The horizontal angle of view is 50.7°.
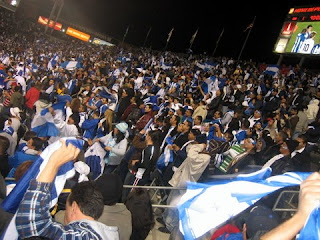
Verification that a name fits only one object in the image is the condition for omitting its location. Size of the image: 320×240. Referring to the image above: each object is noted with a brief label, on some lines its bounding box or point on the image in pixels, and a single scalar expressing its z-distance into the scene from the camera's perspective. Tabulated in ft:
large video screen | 69.15
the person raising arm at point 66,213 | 6.53
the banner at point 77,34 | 214.28
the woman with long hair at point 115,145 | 23.71
